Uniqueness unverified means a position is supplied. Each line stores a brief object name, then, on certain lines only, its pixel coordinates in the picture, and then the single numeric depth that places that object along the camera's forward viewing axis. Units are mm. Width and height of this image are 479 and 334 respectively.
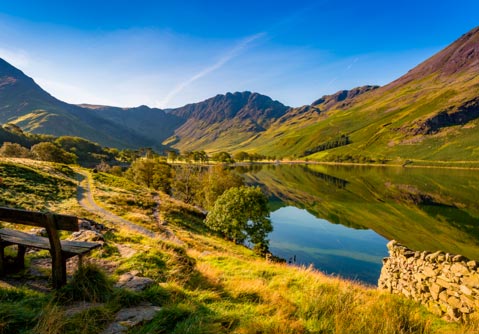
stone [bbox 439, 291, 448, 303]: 9385
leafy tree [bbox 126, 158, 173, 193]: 74875
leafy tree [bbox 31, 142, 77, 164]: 90000
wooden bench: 6039
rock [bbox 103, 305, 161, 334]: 4936
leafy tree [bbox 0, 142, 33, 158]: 78062
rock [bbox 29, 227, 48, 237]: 12133
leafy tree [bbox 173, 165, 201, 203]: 71125
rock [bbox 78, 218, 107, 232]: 15917
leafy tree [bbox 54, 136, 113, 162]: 170875
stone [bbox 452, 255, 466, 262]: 9175
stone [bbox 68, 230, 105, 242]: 11552
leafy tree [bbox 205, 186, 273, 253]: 35125
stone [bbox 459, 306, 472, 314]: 8397
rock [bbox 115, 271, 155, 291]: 7026
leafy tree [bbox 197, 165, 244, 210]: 57594
